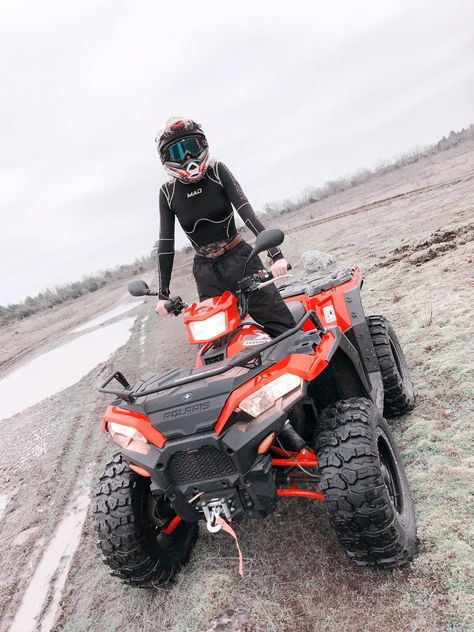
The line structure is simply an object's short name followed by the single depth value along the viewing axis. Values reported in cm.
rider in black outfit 321
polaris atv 216
